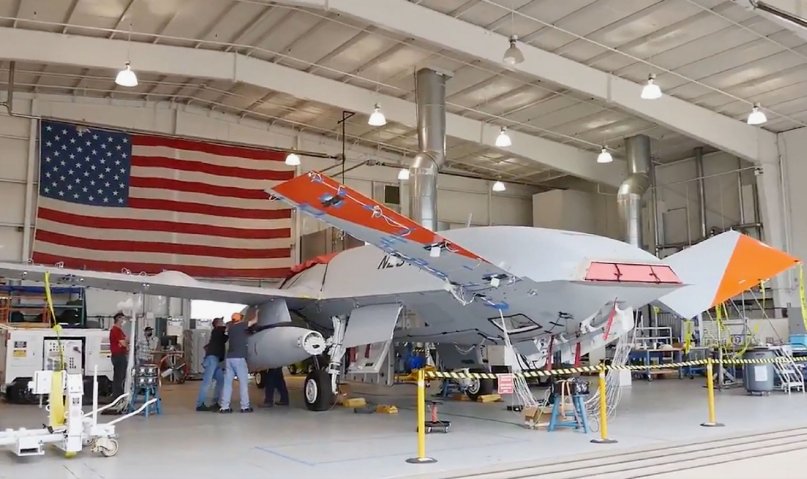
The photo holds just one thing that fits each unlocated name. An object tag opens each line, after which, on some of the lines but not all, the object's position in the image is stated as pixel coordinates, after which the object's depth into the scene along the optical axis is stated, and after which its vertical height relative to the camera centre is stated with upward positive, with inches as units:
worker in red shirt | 419.2 -15.2
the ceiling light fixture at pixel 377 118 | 567.5 +167.9
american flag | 673.0 +126.0
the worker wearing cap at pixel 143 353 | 414.6 -12.0
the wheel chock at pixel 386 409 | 396.5 -43.8
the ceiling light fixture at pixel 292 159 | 682.2 +163.7
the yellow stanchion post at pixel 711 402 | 321.1 -34.0
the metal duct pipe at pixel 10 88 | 585.3 +204.7
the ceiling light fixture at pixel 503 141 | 617.9 +163.1
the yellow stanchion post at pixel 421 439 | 235.9 -36.3
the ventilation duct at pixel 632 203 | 725.9 +126.8
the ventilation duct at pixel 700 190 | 817.5 +156.9
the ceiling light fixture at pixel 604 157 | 669.9 +159.5
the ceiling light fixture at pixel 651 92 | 483.2 +159.1
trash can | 484.4 -35.1
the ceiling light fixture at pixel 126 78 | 456.4 +163.0
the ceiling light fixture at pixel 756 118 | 541.1 +157.7
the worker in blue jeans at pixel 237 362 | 394.3 -16.7
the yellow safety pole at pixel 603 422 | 276.2 -36.8
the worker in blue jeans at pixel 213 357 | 418.0 -14.7
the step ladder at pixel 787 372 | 503.8 -33.1
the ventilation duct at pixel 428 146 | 567.8 +149.1
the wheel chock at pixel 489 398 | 455.8 -43.9
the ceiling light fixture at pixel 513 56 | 428.8 +163.2
